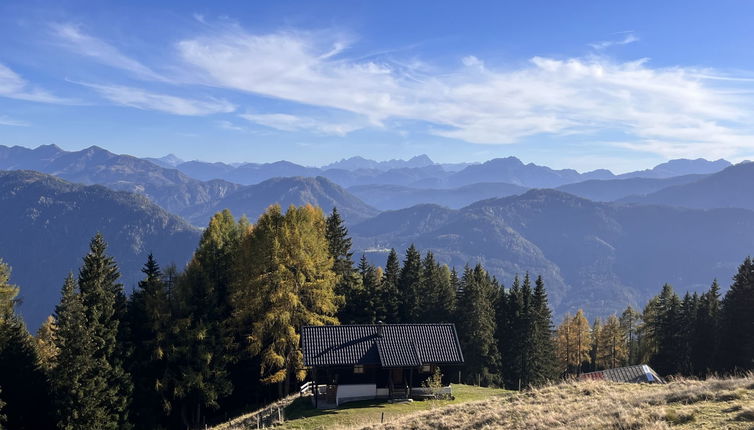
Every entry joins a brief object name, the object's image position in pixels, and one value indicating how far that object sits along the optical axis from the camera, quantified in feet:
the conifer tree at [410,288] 212.23
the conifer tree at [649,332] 242.37
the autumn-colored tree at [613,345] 292.61
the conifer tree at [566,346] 296.10
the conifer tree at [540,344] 224.53
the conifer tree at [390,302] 200.46
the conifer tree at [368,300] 191.62
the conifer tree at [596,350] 302.25
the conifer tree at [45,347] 136.61
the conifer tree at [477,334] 204.44
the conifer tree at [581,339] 293.23
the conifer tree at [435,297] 217.77
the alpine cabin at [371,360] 135.03
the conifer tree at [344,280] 190.60
